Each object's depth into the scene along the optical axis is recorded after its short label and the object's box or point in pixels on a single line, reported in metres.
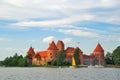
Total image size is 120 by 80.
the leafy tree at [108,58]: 162.91
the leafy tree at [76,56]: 136.81
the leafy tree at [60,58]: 138.12
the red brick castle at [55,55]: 167.62
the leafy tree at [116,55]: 137.93
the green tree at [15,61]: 141.88
